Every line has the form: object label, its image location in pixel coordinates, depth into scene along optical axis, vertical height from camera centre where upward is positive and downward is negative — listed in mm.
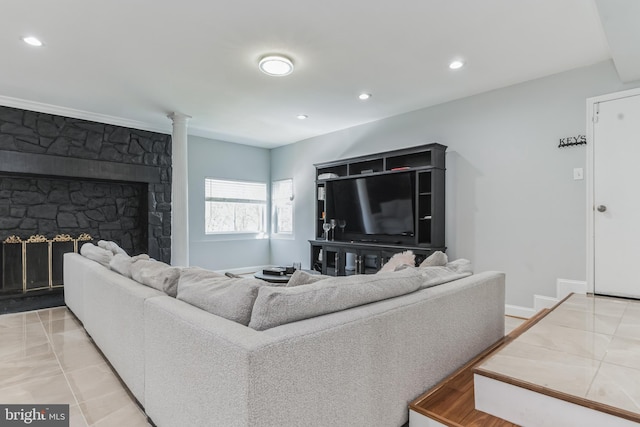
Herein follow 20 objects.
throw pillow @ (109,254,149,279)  2375 -372
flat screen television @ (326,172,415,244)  4531 +79
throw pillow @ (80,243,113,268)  3156 -400
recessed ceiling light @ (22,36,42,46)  2819 +1455
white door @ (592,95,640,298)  3119 +137
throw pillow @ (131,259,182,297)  1804 -361
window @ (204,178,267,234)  6281 +125
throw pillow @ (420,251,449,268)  2369 -340
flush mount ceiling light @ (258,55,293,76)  3135 +1407
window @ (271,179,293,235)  6758 +130
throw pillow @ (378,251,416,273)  2770 -405
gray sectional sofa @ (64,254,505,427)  1057 -574
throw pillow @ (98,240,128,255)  3643 -371
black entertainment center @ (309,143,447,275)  4273 +56
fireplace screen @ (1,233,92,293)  4188 -618
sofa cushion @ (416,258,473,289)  1998 -390
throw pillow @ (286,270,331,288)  1629 -323
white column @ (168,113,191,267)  4927 +183
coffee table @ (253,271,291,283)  3484 -699
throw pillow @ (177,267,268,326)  1313 -347
